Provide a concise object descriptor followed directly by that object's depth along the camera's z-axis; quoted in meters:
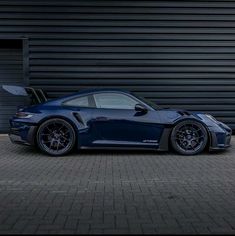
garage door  13.72
